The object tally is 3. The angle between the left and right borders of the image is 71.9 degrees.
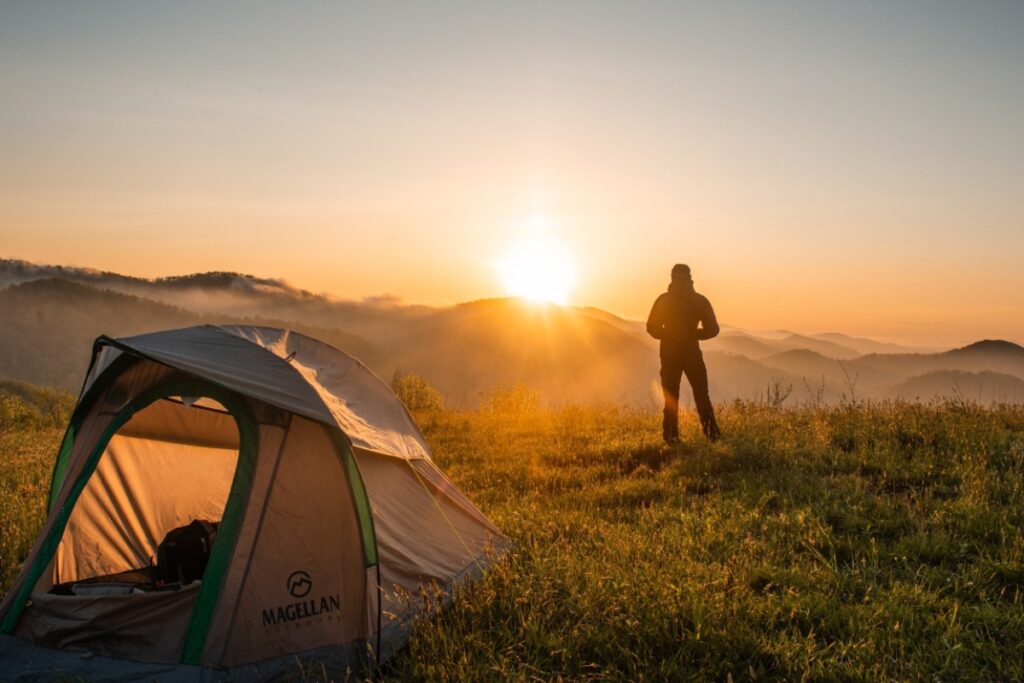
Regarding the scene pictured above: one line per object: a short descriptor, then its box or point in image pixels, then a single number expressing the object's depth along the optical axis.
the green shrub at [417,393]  19.46
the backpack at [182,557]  5.93
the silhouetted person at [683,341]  11.23
